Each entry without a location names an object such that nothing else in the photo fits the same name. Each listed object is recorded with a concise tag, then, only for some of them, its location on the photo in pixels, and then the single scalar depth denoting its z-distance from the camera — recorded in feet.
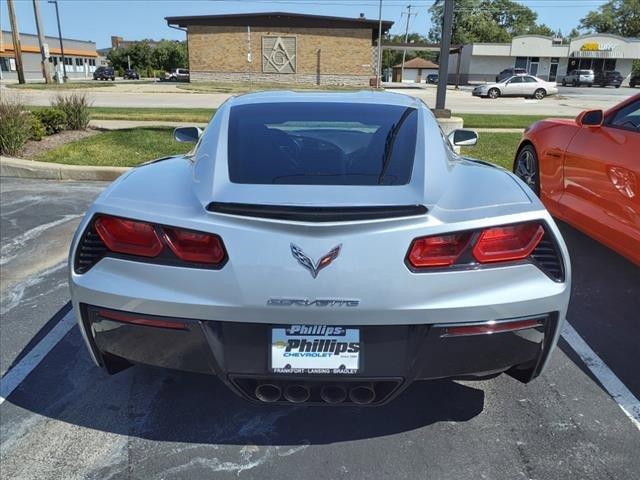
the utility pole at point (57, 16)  196.13
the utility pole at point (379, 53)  134.76
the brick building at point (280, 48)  140.77
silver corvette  6.34
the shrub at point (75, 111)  36.01
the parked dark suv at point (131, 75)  224.12
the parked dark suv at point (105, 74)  191.62
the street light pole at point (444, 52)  30.78
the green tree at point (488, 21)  279.90
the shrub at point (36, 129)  32.04
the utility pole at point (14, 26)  105.60
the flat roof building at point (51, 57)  216.95
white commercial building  188.14
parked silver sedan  108.88
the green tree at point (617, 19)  275.39
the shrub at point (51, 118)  34.47
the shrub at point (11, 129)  29.30
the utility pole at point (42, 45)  114.32
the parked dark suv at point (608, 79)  176.55
